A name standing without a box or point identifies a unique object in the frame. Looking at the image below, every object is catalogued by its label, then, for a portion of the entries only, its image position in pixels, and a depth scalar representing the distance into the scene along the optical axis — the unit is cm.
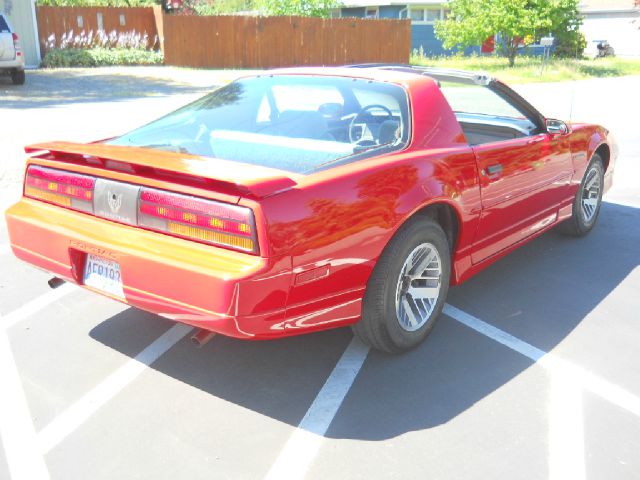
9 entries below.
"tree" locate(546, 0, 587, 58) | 2829
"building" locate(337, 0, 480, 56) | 3788
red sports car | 289
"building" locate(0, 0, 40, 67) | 2217
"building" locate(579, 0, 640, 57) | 4988
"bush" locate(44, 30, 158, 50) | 2578
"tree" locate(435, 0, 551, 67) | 2756
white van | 1582
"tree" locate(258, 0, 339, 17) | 2972
